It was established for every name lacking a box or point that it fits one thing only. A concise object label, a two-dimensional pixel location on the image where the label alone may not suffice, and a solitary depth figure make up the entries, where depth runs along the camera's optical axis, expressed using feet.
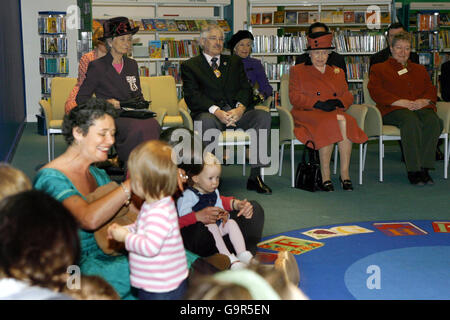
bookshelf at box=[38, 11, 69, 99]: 36.50
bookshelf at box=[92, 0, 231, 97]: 32.83
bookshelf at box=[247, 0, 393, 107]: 32.50
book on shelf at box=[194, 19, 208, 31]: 33.96
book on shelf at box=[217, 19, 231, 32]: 33.50
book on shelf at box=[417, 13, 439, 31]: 33.76
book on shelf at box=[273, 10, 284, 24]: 33.81
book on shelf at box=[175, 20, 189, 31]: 33.91
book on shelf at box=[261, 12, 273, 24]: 33.63
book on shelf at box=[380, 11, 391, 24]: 32.81
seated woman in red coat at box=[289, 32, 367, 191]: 18.35
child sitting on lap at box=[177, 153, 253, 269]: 10.26
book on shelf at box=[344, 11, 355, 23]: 33.68
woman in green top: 7.62
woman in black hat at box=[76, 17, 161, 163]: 16.46
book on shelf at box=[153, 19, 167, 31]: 33.27
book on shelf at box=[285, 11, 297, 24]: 33.94
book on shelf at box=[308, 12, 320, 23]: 33.76
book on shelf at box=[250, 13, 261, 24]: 33.58
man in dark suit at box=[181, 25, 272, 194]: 17.98
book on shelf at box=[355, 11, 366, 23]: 33.50
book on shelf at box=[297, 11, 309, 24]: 33.81
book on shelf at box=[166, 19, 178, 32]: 33.63
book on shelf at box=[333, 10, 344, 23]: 33.76
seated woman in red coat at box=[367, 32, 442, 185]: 19.21
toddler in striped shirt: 6.77
